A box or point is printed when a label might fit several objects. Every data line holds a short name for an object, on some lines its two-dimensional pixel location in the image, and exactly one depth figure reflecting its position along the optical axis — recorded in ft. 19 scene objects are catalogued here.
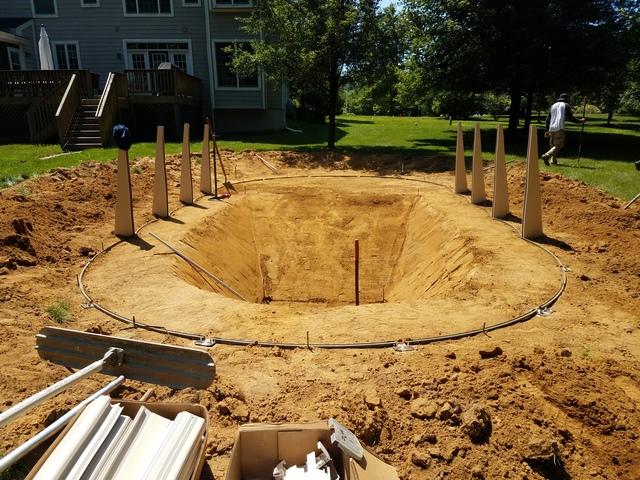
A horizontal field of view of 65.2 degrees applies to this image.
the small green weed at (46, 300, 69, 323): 19.63
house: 73.67
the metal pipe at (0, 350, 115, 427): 8.31
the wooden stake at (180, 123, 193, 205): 37.41
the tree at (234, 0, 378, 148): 56.70
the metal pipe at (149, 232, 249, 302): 28.19
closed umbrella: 63.52
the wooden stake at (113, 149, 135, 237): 29.66
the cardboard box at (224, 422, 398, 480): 10.33
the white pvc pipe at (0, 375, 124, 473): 7.84
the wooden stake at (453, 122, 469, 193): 40.34
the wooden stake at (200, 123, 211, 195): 40.70
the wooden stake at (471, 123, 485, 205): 35.87
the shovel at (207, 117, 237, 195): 45.53
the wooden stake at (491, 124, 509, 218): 31.77
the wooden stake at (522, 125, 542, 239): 29.14
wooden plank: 11.92
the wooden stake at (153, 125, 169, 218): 33.68
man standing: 45.80
